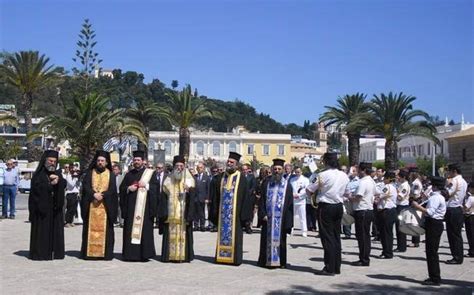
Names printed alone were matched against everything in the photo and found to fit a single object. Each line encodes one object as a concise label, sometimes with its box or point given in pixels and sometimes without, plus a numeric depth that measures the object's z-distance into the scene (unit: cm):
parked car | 4272
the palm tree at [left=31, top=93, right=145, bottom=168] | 3519
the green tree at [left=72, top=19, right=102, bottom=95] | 5784
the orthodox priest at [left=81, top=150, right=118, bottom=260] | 1105
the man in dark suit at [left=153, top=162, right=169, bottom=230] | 1145
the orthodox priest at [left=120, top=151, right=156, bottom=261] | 1104
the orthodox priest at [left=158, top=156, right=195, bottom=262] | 1106
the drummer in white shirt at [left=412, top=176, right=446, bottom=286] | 923
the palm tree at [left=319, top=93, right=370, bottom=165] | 4850
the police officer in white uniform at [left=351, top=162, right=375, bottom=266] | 1127
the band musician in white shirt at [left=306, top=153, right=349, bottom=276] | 1006
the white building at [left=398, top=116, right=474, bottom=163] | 8269
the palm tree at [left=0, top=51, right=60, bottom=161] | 4397
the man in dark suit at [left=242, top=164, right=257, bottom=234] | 1638
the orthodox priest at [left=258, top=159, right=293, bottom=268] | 1067
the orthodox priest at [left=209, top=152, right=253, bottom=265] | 1091
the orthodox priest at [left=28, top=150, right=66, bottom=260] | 1080
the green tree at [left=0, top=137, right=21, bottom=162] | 5509
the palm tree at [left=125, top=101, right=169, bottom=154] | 4909
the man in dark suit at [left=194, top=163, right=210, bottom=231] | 1799
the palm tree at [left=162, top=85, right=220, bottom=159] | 5059
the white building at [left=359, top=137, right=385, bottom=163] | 11344
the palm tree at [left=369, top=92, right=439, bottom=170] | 4216
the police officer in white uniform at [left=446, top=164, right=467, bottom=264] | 1159
